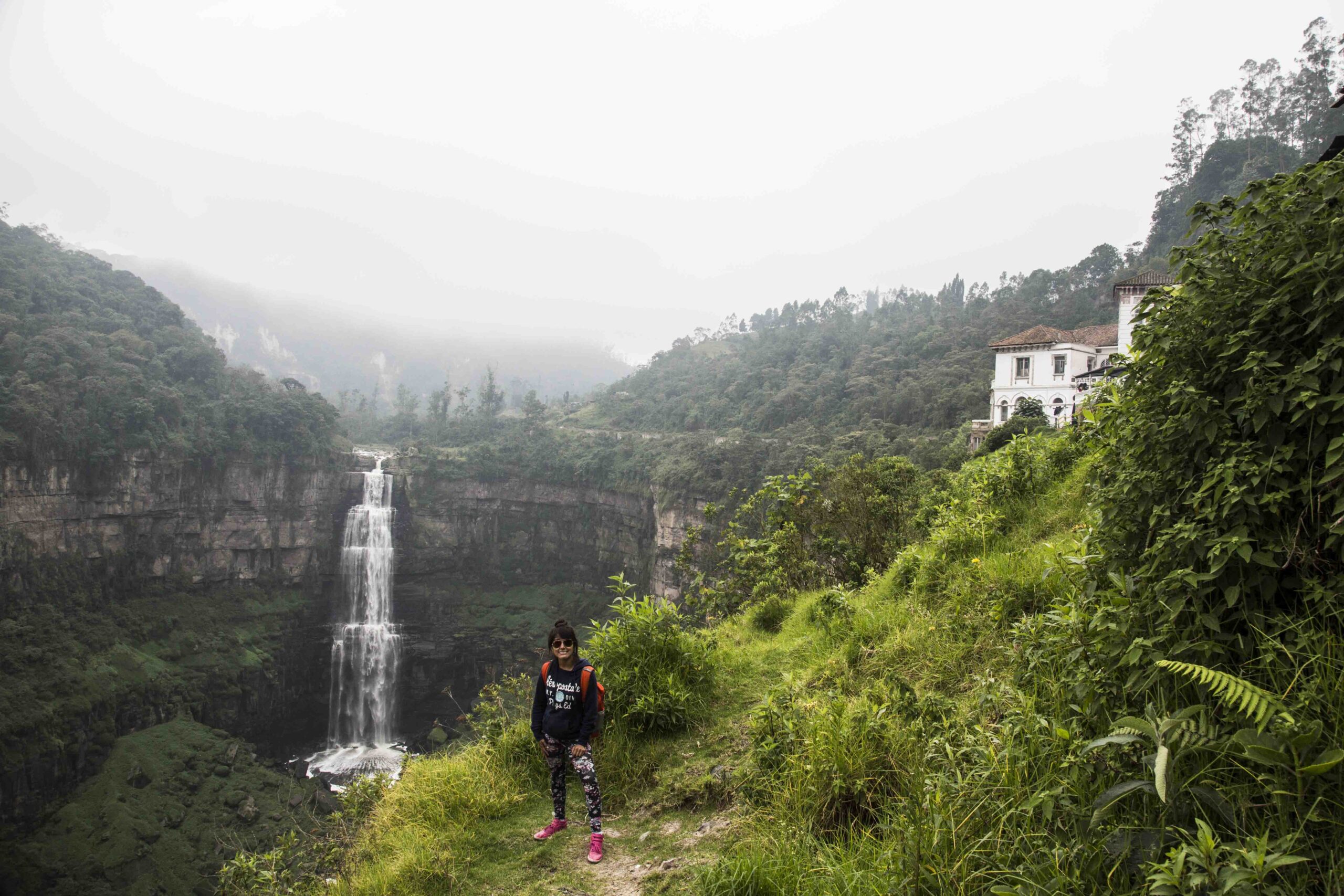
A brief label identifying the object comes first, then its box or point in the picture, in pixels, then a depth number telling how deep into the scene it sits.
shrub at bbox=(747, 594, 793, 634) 7.10
